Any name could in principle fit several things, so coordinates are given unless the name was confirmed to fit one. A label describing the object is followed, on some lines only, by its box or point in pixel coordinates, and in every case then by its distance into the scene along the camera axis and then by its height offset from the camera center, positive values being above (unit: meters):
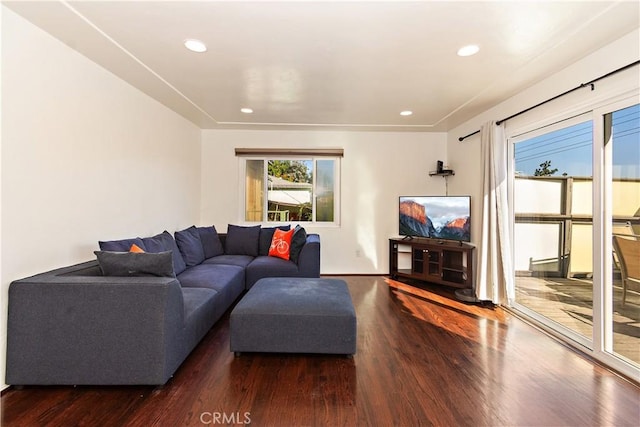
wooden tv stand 3.74 -0.62
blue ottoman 2.11 -0.83
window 4.80 +0.43
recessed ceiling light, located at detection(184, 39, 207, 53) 2.09 +1.25
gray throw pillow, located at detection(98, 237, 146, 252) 2.28 -0.26
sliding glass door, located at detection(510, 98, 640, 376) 2.07 -0.09
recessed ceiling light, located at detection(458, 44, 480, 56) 2.15 +1.28
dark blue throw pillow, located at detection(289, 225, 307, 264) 3.70 -0.35
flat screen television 3.83 +0.01
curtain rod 1.94 +1.05
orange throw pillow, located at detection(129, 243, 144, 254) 2.40 -0.29
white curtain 3.20 -0.09
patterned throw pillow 3.81 -0.39
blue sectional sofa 1.72 -0.70
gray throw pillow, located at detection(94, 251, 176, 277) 2.00 -0.35
